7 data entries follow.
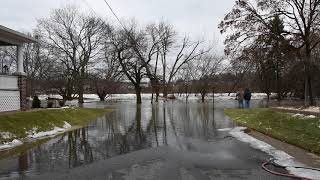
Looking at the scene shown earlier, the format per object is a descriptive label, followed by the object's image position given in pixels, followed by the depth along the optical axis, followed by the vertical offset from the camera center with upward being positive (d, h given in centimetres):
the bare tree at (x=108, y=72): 5653 +293
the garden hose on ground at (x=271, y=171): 840 -164
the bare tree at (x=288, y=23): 2712 +461
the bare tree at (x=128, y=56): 5556 +484
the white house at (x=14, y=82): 2088 +63
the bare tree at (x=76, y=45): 5359 +619
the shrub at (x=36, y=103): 3028 -66
